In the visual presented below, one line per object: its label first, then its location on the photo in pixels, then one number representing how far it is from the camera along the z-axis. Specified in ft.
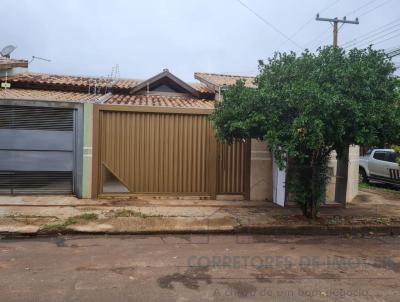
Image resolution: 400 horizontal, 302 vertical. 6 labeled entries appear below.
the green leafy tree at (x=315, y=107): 25.13
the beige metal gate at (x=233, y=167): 37.58
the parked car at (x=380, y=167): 53.62
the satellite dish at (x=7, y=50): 54.70
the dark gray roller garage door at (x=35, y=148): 35.24
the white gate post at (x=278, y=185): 35.29
